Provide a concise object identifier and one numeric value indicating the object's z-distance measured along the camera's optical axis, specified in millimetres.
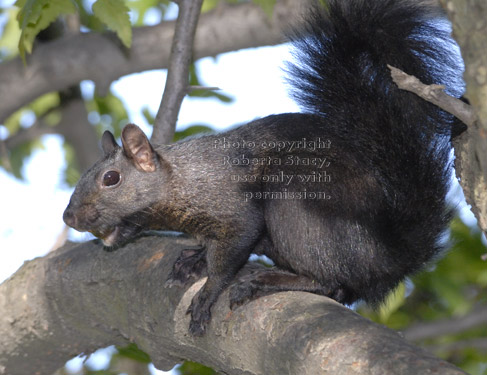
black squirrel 4461
